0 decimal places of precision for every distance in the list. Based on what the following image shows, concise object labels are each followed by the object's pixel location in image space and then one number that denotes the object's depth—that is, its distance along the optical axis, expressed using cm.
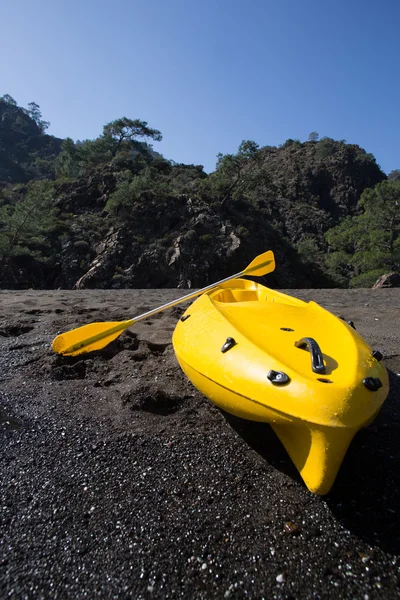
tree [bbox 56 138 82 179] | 3788
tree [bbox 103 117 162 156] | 4178
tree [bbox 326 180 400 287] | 1709
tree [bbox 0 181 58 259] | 2023
